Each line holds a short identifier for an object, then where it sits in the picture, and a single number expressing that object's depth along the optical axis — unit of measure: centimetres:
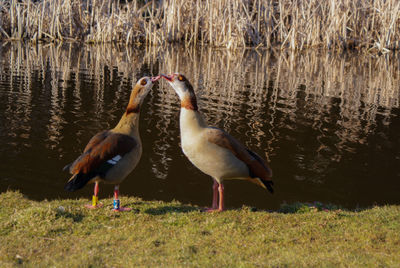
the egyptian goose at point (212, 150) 659
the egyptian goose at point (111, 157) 629
